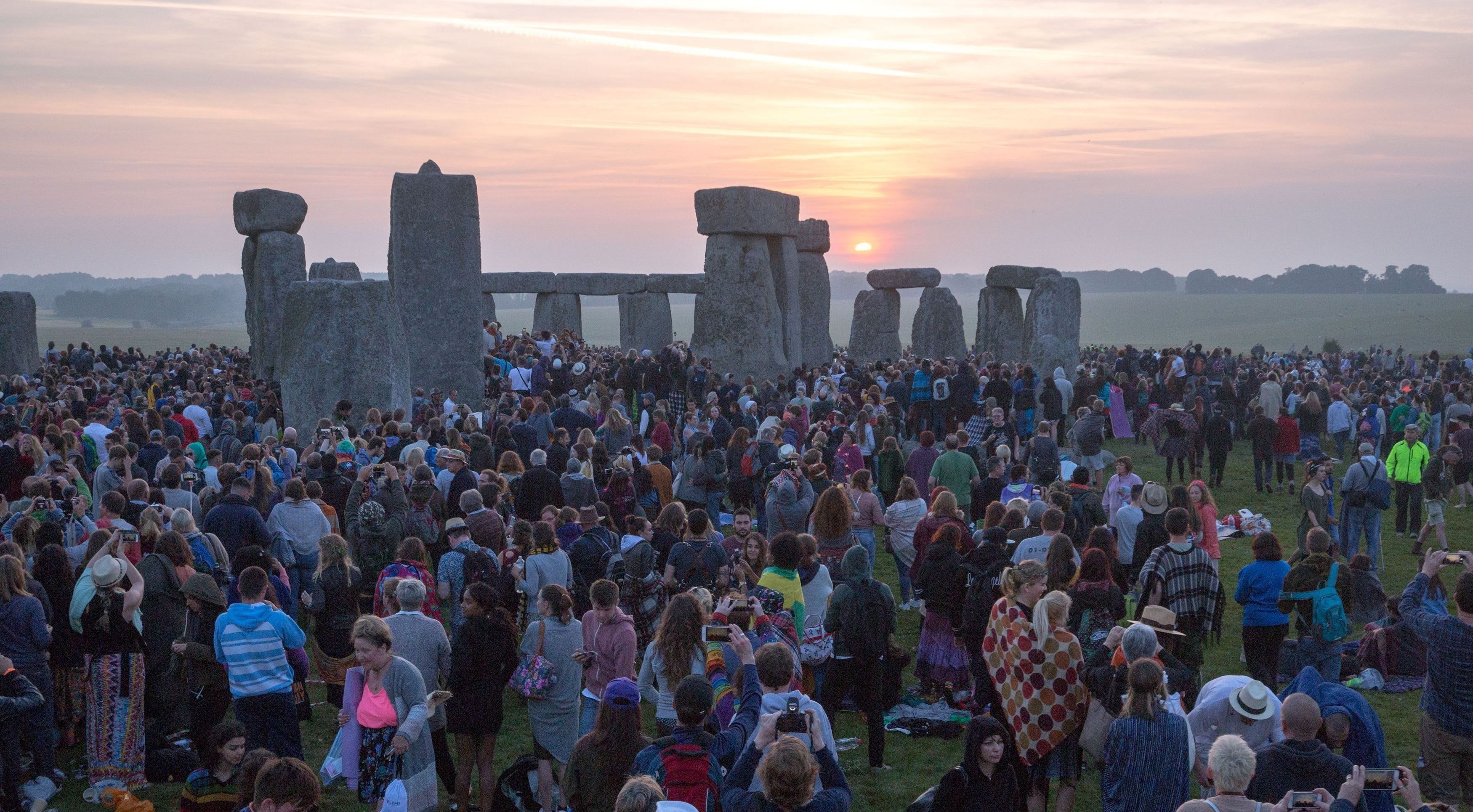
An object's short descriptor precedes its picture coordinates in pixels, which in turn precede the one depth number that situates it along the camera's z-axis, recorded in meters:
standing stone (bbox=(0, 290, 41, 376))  27.12
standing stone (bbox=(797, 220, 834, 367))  32.16
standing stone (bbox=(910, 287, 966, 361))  35.19
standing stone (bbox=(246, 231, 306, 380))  25.50
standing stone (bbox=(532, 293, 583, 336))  41.97
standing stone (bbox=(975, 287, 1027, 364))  34.59
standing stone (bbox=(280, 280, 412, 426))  16.56
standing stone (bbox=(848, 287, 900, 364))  34.78
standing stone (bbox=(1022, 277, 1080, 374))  29.44
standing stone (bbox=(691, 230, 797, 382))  24.70
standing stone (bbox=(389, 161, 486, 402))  20.39
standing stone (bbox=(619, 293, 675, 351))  39.69
